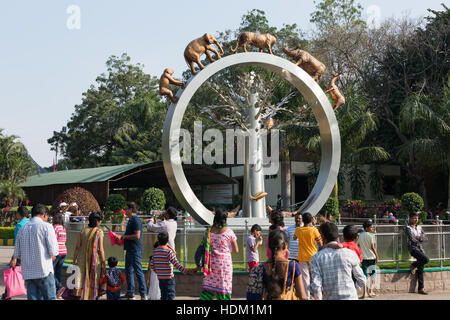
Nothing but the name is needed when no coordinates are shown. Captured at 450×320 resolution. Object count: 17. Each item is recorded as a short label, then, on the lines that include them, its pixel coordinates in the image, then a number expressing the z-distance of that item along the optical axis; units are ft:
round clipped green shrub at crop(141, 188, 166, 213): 69.87
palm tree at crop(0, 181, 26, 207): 80.07
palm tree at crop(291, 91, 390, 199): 72.13
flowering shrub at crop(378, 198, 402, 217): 74.56
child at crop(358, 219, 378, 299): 30.78
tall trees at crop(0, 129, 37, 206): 82.00
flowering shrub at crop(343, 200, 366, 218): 80.48
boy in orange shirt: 23.88
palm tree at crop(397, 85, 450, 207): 74.38
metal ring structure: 40.68
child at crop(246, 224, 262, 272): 26.39
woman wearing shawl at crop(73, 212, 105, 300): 23.56
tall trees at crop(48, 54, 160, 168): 141.00
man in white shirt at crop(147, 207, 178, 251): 26.73
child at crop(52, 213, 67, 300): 28.32
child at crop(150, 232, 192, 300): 21.74
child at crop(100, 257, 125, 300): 24.31
